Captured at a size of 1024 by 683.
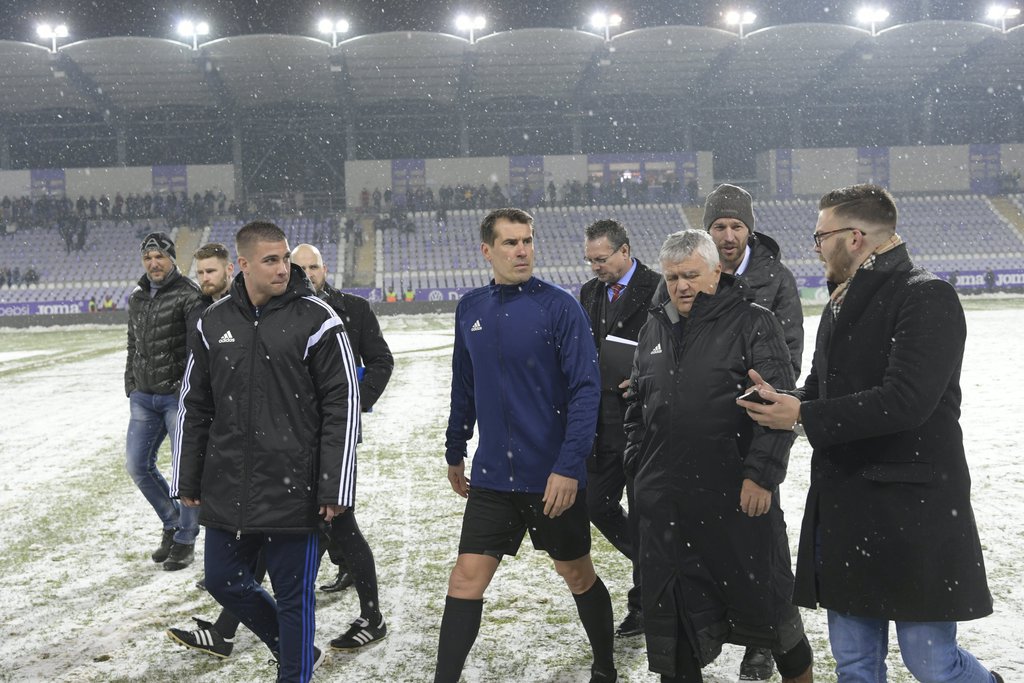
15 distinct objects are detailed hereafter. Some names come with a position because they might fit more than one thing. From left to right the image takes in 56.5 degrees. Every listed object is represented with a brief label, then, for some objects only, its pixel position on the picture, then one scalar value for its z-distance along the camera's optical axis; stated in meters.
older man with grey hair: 3.21
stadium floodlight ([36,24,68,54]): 40.19
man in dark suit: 4.41
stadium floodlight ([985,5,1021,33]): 43.75
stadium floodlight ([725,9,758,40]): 42.34
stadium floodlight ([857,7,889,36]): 43.03
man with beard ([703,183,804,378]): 4.09
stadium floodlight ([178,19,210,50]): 40.66
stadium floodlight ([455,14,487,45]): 41.22
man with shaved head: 4.35
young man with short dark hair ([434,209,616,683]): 3.53
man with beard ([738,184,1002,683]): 2.67
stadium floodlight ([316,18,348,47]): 40.94
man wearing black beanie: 5.59
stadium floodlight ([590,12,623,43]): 42.16
